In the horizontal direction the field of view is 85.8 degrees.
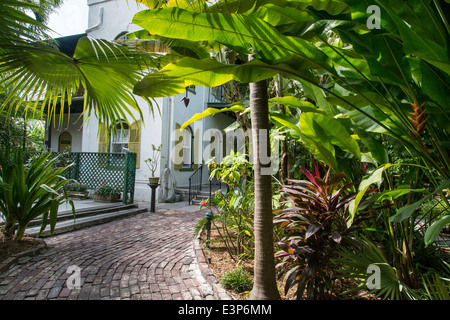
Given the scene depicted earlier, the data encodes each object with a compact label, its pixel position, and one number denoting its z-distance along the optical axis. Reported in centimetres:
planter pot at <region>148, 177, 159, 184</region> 838
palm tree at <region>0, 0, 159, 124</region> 224
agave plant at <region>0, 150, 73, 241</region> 358
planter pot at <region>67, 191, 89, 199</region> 861
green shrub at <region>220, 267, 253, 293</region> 259
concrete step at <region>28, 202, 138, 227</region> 531
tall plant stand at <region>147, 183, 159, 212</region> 796
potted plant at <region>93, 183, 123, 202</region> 829
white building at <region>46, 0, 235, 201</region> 1012
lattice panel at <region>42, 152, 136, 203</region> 922
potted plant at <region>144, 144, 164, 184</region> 964
